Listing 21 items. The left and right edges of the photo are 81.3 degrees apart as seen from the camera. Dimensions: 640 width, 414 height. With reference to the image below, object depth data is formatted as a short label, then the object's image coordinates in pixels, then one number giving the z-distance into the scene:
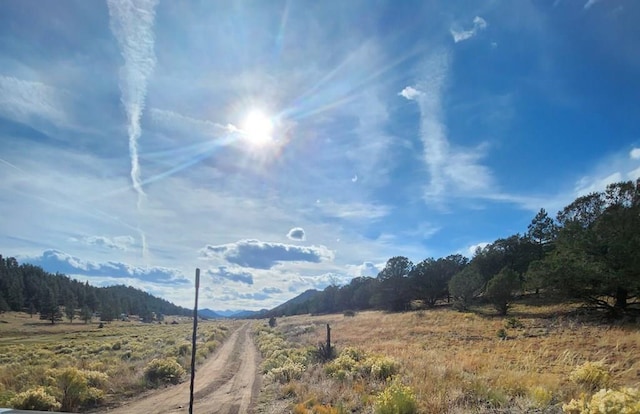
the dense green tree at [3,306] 92.31
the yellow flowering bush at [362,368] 12.89
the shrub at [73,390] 12.20
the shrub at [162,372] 16.79
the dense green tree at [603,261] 27.56
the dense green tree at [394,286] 75.19
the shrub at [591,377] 8.73
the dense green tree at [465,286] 52.00
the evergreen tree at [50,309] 90.96
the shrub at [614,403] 5.11
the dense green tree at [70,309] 95.38
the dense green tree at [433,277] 72.56
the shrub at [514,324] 30.72
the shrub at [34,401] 10.62
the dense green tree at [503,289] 41.69
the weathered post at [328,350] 19.46
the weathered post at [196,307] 5.33
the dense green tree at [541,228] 63.94
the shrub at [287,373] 15.55
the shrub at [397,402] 7.94
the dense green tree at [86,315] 97.52
